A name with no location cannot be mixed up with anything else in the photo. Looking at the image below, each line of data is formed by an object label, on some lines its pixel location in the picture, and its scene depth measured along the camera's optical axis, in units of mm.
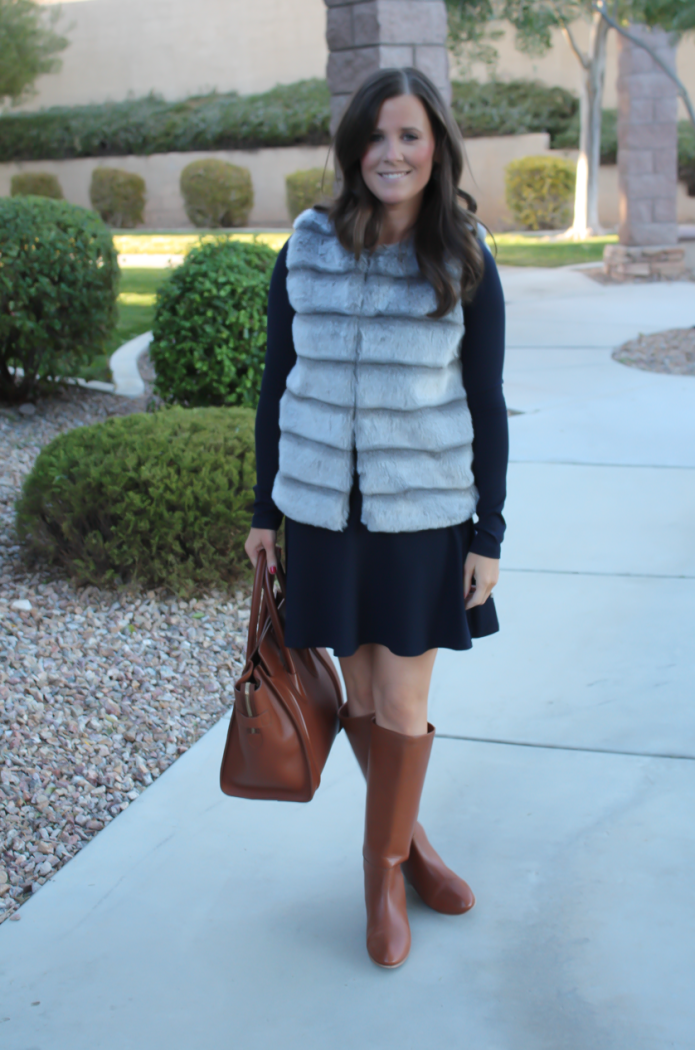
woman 1889
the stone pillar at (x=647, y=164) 12594
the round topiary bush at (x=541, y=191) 20578
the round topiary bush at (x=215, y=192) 22562
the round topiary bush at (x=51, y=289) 6016
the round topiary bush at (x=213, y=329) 5750
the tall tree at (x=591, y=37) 14064
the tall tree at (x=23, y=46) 23922
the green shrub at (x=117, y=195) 23719
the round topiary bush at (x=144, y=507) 3934
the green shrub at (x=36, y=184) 24734
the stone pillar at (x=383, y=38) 6820
